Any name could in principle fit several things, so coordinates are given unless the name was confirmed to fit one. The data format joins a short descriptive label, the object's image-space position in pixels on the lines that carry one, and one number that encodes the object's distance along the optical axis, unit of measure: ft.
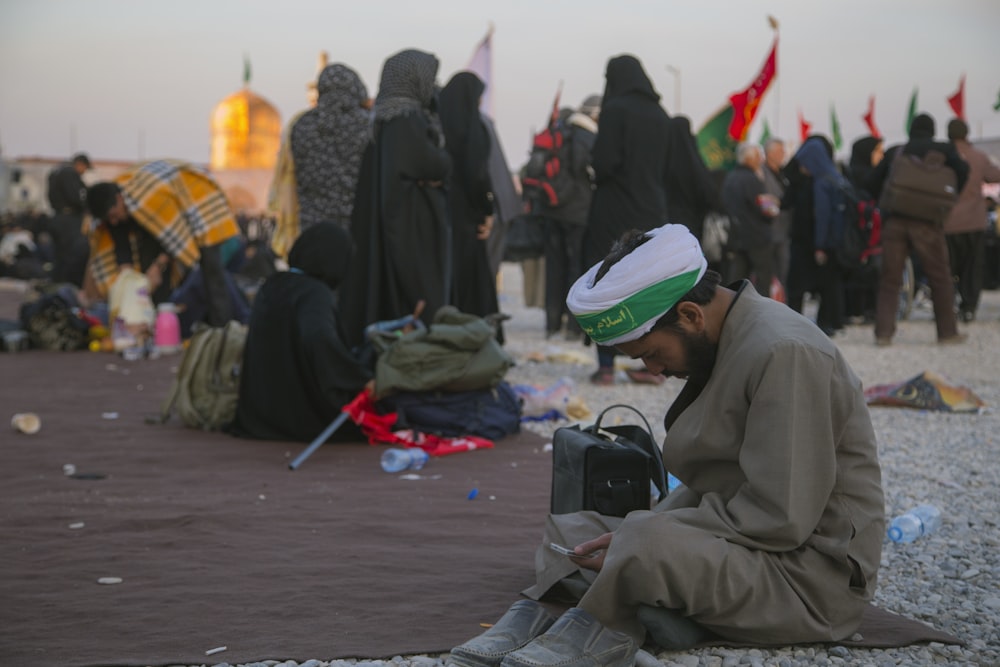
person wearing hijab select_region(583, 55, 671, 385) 24.89
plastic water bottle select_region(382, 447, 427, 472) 16.99
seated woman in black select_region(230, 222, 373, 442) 18.47
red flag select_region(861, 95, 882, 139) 57.31
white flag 42.47
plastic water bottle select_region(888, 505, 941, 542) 13.28
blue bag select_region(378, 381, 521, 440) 18.88
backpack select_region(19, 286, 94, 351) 33.01
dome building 189.98
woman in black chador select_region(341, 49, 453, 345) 23.29
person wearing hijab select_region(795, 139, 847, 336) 34.94
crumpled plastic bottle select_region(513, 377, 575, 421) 21.52
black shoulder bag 10.75
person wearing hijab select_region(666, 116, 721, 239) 26.84
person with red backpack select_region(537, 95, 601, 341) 32.83
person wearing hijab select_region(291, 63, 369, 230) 25.76
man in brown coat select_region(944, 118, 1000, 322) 36.52
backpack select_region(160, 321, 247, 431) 20.49
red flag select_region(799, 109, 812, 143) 68.69
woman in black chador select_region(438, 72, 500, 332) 25.71
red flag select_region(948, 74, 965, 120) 49.80
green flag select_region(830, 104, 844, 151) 81.71
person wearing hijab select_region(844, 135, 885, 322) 38.88
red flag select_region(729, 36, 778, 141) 44.73
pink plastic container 31.58
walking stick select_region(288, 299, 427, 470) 17.38
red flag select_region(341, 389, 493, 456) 18.40
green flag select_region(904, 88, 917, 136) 62.69
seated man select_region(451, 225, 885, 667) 8.70
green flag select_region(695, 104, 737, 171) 48.73
